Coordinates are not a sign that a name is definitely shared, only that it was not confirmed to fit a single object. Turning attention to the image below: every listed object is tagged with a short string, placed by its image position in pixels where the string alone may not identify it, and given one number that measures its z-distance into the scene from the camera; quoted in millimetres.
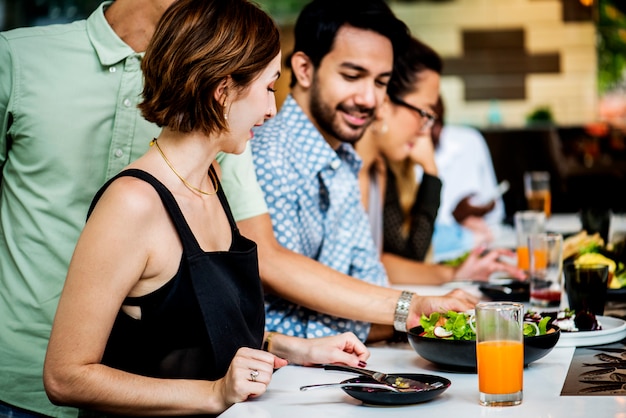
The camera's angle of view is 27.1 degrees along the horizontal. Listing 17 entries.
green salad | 2073
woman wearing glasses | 3518
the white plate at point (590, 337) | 2213
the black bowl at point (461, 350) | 2009
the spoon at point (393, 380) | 1918
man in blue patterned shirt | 2567
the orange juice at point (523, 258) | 3086
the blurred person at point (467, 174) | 5282
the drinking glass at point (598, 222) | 3371
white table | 1817
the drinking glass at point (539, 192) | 4523
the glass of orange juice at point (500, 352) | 1839
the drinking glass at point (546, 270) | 2593
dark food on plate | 2259
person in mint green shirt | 2221
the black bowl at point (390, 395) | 1854
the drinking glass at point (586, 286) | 2428
